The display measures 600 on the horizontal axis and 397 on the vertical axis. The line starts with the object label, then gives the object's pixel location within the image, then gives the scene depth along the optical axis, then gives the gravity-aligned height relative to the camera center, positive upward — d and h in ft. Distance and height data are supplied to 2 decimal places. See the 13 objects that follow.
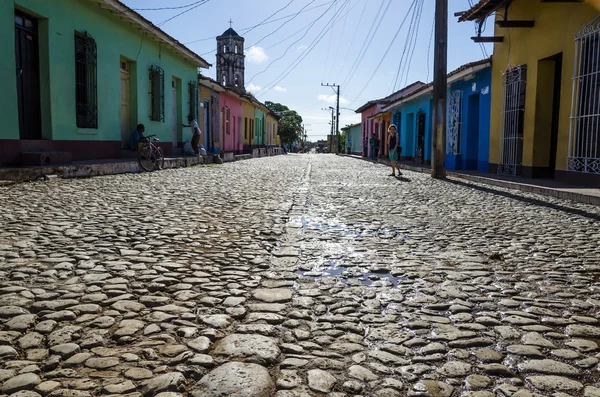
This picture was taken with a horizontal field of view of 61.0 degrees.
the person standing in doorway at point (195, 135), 56.59 +2.01
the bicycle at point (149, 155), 41.37 -0.22
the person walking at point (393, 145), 46.51 +0.92
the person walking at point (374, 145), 92.58 +1.79
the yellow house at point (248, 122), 110.32 +7.20
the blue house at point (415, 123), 72.23 +5.21
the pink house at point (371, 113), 114.21 +10.24
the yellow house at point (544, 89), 32.07 +5.08
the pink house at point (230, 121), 87.71 +5.94
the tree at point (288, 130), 242.78 +11.54
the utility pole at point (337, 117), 183.11 +13.42
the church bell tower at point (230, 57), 139.44 +26.55
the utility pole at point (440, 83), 43.37 +6.26
